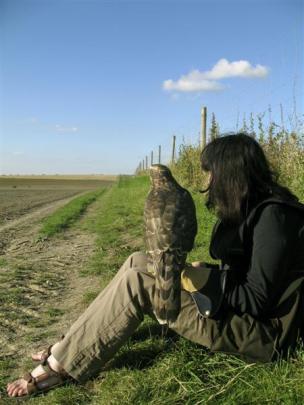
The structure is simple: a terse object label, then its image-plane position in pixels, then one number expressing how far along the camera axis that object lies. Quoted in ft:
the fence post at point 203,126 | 43.50
